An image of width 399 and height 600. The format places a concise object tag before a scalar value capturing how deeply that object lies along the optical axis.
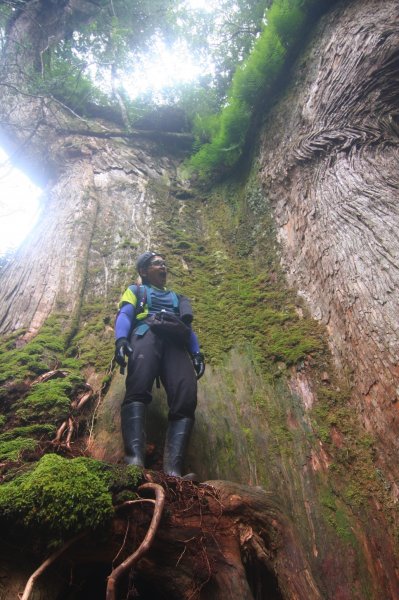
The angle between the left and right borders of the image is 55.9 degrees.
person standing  3.14
